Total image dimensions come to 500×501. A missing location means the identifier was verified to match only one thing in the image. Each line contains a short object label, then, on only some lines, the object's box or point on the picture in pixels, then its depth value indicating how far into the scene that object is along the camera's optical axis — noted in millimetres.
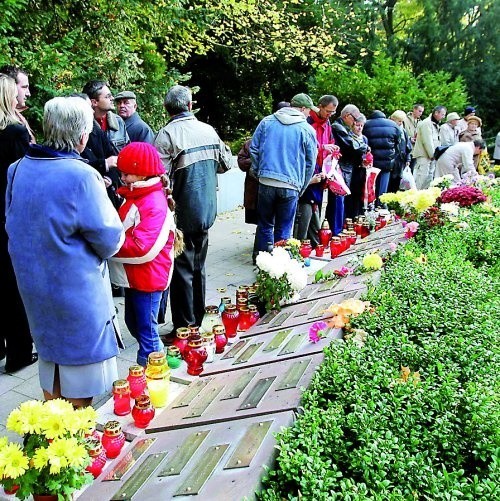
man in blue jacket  5051
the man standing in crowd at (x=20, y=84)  3408
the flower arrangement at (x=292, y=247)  3829
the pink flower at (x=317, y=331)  2504
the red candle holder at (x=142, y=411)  2254
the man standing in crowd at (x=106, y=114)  4259
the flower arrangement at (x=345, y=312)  2584
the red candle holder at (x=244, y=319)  3270
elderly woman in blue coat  2156
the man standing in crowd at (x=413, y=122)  9961
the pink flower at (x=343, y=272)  3629
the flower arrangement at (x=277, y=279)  3297
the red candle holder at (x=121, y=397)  2334
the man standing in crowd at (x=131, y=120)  4977
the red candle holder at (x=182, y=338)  2811
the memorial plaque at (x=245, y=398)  1977
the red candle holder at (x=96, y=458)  1890
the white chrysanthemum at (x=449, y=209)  4492
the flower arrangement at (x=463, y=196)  5043
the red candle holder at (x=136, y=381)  2402
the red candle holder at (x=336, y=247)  4629
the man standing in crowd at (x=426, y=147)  9172
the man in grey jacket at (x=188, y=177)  3666
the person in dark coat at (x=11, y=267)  3250
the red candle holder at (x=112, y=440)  2057
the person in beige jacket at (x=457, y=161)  7211
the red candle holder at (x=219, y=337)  2950
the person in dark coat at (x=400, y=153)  8188
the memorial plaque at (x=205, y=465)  1550
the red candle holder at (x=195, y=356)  2758
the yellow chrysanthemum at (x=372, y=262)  3471
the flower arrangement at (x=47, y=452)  1524
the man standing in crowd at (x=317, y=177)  5996
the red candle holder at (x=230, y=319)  3178
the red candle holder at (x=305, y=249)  4452
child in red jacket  2834
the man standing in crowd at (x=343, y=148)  6461
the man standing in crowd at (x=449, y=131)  9938
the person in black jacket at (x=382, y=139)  7523
